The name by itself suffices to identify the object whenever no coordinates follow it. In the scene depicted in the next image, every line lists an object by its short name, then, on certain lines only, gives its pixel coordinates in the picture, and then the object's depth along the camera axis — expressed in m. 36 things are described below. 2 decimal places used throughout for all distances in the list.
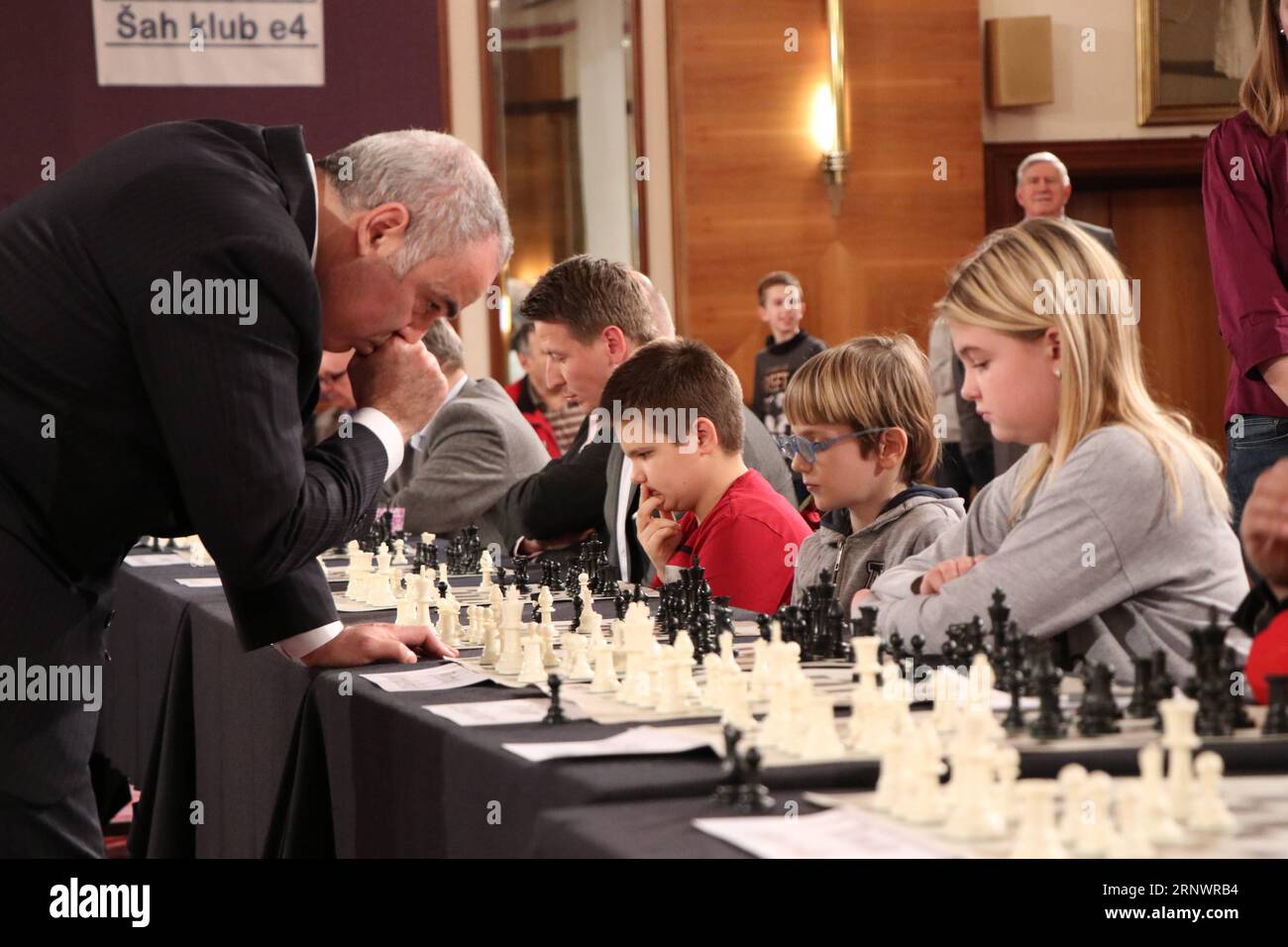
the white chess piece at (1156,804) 1.95
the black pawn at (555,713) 2.60
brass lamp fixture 9.93
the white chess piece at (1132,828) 1.88
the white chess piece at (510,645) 2.85
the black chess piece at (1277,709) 2.44
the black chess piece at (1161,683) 2.50
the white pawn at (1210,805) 2.01
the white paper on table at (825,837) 1.96
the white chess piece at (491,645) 2.90
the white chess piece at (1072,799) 1.93
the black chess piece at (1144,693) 2.52
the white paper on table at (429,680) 2.81
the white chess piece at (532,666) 2.80
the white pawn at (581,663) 2.82
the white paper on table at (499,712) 2.63
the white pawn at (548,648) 2.85
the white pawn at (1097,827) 1.89
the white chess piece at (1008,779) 2.06
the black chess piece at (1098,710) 2.47
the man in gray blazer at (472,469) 4.54
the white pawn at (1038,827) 1.88
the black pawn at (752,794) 2.20
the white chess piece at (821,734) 2.45
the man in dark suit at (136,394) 2.64
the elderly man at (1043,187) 6.01
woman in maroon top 3.27
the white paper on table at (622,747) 2.47
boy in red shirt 3.47
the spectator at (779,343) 7.73
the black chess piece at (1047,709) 2.47
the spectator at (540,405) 5.67
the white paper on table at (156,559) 4.31
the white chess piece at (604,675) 2.73
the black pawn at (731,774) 2.24
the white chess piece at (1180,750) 2.04
